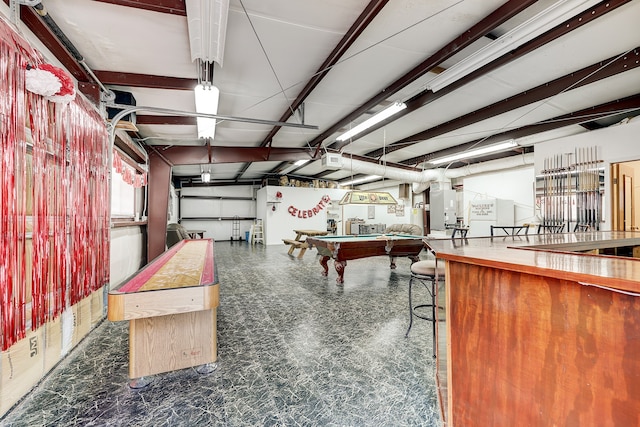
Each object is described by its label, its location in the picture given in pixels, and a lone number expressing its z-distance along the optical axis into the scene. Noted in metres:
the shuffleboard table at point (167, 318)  1.84
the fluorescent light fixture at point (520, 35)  2.09
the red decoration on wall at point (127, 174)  3.98
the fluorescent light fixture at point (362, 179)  11.78
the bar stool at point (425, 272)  2.54
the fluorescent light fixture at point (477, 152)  6.31
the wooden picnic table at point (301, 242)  7.75
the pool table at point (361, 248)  4.85
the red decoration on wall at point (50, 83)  1.77
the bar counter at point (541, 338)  0.91
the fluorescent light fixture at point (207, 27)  1.95
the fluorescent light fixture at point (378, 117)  4.05
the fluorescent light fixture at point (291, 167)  9.38
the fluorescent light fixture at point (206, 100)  2.96
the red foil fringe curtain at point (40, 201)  1.60
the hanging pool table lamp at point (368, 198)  6.69
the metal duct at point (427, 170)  7.44
